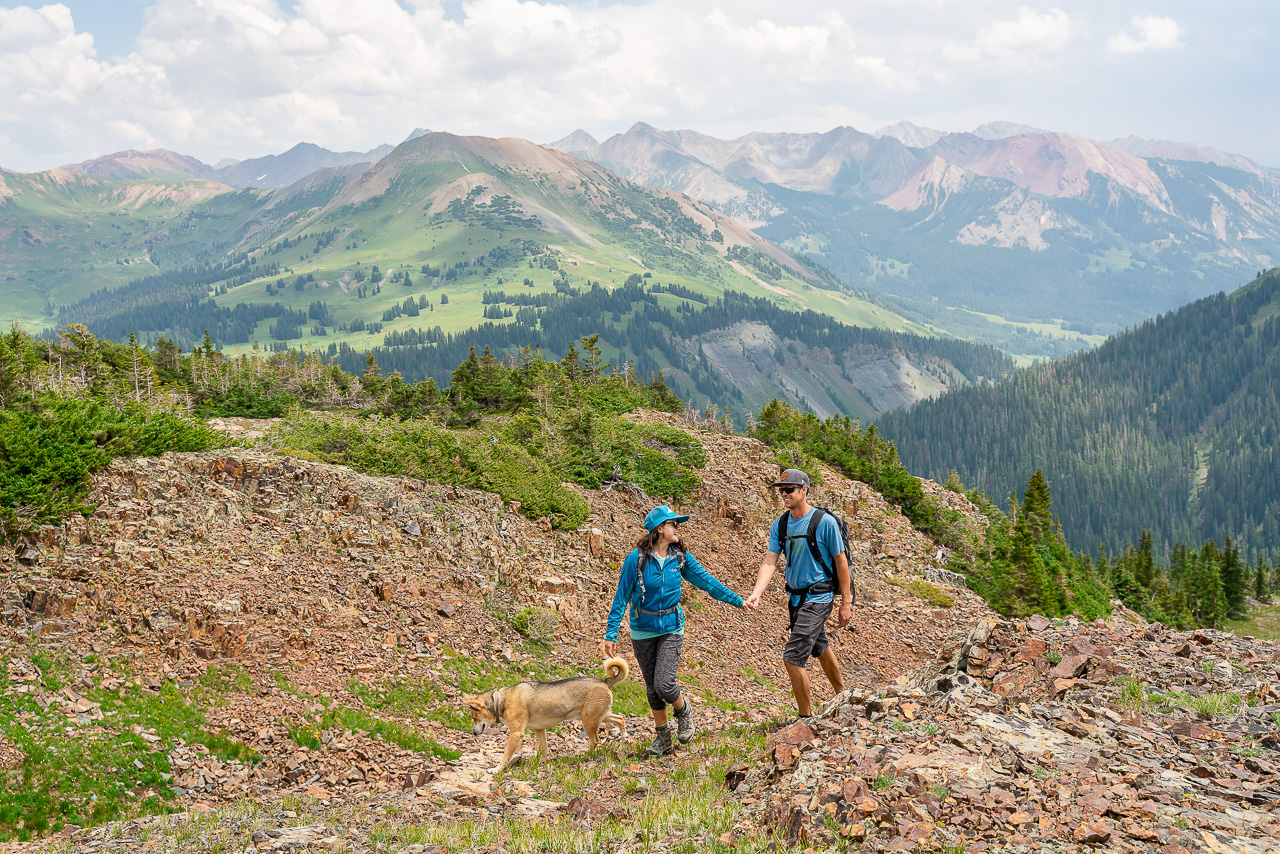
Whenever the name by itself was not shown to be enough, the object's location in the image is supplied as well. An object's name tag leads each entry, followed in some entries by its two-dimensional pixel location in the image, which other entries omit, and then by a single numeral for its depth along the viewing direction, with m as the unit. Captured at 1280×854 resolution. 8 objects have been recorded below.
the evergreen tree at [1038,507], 44.41
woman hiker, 9.80
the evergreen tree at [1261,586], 89.69
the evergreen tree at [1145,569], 73.94
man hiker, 9.55
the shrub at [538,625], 16.73
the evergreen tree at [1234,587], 78.81
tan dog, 10.55
